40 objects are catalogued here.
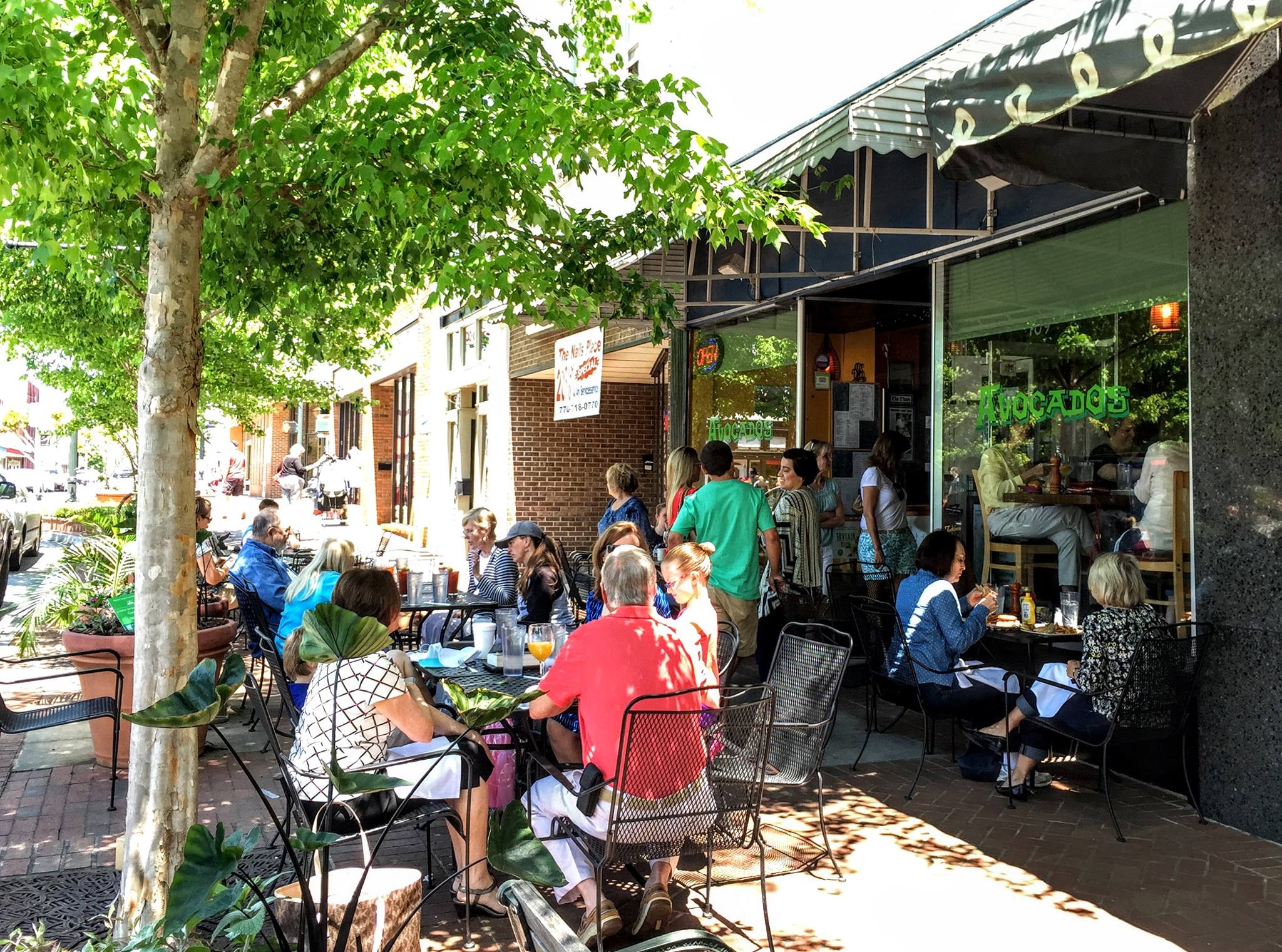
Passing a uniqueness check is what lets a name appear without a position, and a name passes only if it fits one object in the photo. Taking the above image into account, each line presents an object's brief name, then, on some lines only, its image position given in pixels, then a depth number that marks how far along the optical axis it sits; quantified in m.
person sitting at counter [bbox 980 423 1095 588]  7.40
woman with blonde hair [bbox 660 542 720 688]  5.11
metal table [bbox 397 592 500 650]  6.68
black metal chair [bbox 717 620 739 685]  5.92
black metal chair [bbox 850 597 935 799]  6.29
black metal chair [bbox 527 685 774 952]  3.77
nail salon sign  11.64
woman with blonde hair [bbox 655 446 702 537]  8.38
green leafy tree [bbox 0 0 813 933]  3.65
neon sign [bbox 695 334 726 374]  12.13
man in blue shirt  6.97
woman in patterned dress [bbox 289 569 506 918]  3.84
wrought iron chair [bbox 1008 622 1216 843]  5.33
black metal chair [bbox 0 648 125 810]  5.57
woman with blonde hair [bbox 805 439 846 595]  9.51
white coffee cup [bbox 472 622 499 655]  5.27
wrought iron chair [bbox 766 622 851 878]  4.59
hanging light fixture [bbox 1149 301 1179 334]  6.41
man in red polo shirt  3.85
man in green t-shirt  7.56
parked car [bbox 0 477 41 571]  18.39
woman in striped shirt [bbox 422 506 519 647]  7.11
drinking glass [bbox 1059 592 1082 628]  6.46
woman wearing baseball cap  6.64
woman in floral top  5.42
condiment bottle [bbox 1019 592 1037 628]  6.57
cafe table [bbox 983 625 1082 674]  6.21
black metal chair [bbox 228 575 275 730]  6.45
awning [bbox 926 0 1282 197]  3.98
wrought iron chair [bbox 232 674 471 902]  3.81
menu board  11.29
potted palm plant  6.49
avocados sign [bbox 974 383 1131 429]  6.94
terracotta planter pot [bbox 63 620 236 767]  6.45
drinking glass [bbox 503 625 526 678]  4.89
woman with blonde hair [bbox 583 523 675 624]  6.00
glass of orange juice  4.95
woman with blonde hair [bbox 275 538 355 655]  5.76
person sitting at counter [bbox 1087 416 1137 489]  6.80
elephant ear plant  2.47
